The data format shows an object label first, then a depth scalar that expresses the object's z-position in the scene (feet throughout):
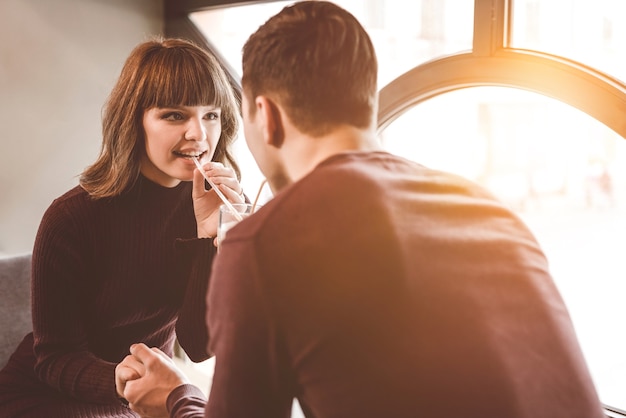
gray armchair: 5.61
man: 2.19
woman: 4.41
